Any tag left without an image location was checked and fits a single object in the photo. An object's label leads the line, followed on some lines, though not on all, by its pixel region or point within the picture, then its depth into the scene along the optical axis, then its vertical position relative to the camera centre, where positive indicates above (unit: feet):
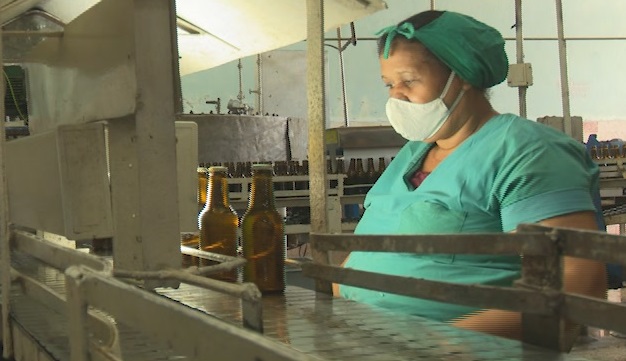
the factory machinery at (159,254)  2.39 -0.40
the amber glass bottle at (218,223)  4.44 -0.39
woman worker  3.59 -0.13
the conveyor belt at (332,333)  2.63 -0.77
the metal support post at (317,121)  4.03 +0.22
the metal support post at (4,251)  4.15 -0.49
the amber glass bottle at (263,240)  4.26 -0.48
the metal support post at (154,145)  2.95 +0.09
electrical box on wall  9.91 +1.05
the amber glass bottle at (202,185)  5.08 -0.16
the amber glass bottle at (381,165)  13.29 -0.19
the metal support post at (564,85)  11.78 +1.07
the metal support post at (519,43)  9.95 +1.54
